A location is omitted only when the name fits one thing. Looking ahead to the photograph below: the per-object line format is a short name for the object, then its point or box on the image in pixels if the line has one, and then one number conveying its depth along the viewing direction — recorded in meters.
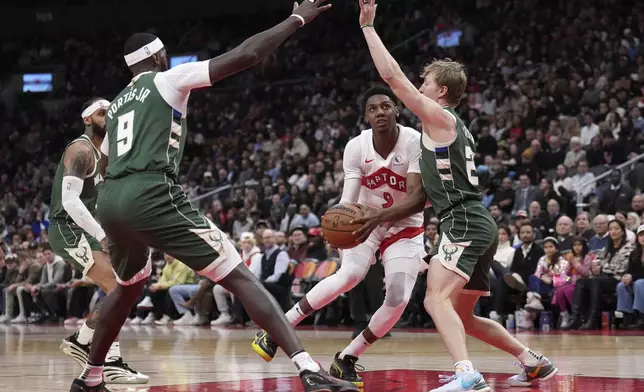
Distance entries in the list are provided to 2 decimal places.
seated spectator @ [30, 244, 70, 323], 19.08
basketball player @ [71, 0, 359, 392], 5.36
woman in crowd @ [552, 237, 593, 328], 13.48
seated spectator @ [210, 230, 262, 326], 16.05
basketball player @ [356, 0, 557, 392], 5.93
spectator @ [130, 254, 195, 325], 17.02
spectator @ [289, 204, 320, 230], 18.12
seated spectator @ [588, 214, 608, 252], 13.79
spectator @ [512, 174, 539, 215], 16.27
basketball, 6.39
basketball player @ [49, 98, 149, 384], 7.30
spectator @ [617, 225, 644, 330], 12.80
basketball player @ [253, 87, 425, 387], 6.95
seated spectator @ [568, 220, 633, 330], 13.24
